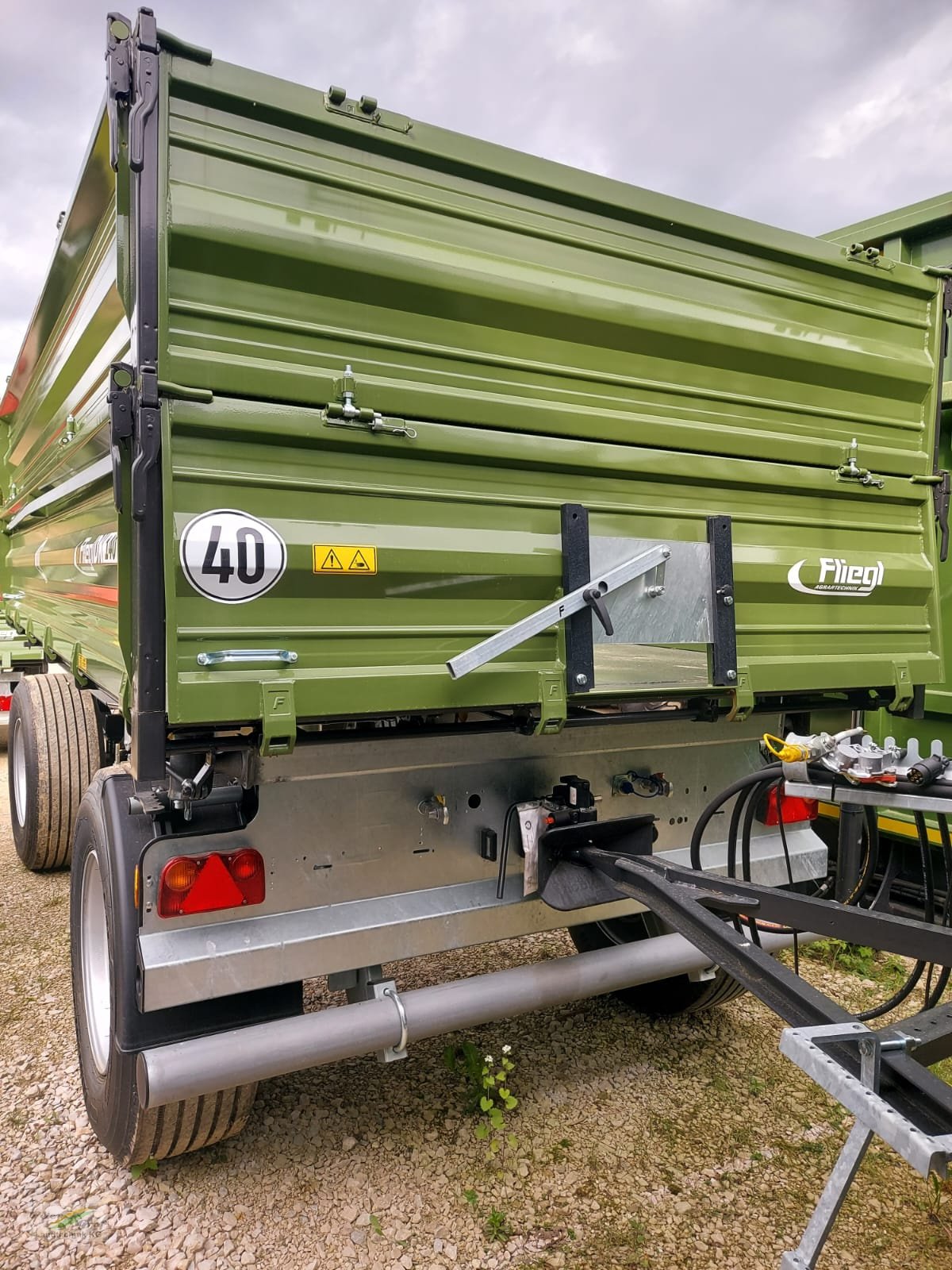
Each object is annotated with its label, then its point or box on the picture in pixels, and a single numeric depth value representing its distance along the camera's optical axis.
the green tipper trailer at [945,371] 3.92
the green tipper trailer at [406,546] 1.94
